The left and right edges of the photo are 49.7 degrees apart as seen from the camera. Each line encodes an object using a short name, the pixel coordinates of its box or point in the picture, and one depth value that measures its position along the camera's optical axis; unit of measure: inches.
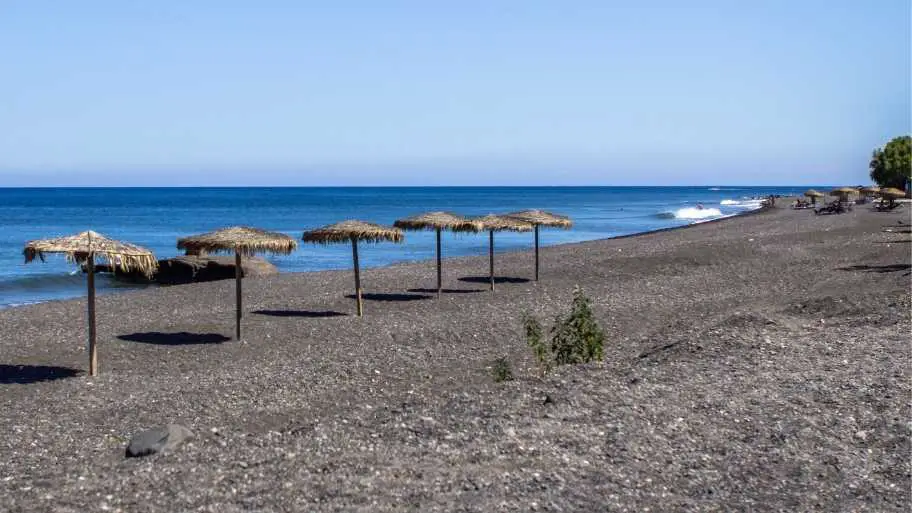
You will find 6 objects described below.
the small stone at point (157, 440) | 343.9
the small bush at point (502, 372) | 457.7
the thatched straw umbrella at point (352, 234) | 725.9
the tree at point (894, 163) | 2908.5
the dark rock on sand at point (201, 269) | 1158.3
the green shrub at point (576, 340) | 482.9
